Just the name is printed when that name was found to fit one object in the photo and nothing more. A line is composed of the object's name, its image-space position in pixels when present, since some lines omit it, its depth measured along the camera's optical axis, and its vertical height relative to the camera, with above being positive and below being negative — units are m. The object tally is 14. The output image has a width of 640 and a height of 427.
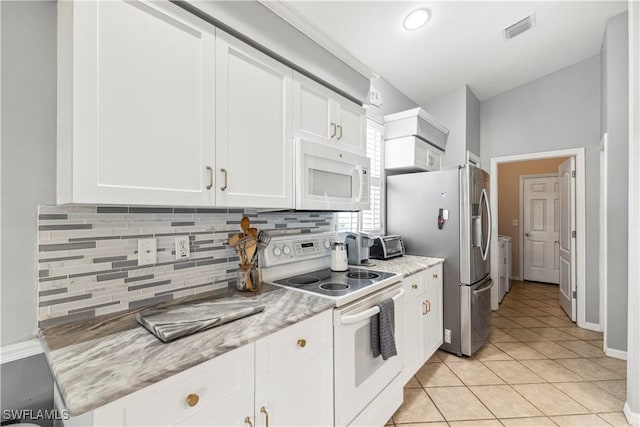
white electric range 1.45 -0.50
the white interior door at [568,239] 3.58 -0.31
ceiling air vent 2.69 +1.72
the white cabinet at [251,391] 0.79 -0.56
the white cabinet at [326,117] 1.67 +0.60
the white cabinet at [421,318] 2.14 -0.81
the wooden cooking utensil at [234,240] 1.55 -0.13
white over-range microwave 1.65 +0.22
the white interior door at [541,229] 5.27 -0.25
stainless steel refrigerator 2.63 -0.20
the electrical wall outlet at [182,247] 1.45 -0.16
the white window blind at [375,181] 2.94 +0.34
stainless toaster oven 2.63 -0.29
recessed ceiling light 2.28 +1.52
